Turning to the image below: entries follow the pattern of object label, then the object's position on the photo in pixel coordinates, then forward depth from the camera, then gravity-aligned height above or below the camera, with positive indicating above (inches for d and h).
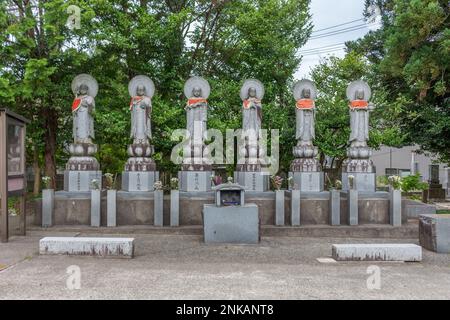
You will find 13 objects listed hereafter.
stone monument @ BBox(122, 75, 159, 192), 473.1 +24.8
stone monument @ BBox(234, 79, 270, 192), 483.2 +23.1
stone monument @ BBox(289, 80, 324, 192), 482.0 +21.8
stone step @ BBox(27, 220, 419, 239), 429.1 -68.1
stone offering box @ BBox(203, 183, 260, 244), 381.1 -54.1
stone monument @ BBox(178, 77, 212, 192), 472.1 +24.8
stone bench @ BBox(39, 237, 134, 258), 315.3 -61.9
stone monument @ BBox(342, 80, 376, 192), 484.4 +25.2
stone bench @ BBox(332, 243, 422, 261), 309.0 -65.2
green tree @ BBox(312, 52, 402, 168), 649.6 +82.6
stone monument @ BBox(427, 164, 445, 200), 898.7 -57.2
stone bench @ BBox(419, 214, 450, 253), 348.5 -57.2
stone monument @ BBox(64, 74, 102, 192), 467.5 +24.7
